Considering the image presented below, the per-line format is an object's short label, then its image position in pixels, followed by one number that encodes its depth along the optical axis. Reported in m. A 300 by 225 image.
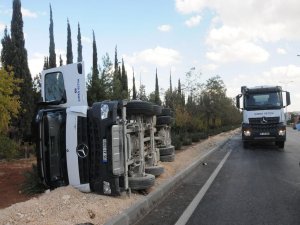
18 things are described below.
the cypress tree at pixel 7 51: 17.22
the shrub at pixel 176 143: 12.18
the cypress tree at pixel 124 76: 32.14
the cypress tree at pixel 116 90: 14.91
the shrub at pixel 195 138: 16.14
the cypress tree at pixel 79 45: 30.91
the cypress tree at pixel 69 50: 27.70
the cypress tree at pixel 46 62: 22.89
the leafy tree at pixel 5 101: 7.68
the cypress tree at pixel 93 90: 14.32
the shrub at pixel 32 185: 5.01
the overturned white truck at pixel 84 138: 4.45
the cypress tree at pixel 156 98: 21.81
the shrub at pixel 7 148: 8.37
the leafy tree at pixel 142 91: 24.69
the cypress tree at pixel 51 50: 24.67
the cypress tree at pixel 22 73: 16.29
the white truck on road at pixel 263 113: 12.63
